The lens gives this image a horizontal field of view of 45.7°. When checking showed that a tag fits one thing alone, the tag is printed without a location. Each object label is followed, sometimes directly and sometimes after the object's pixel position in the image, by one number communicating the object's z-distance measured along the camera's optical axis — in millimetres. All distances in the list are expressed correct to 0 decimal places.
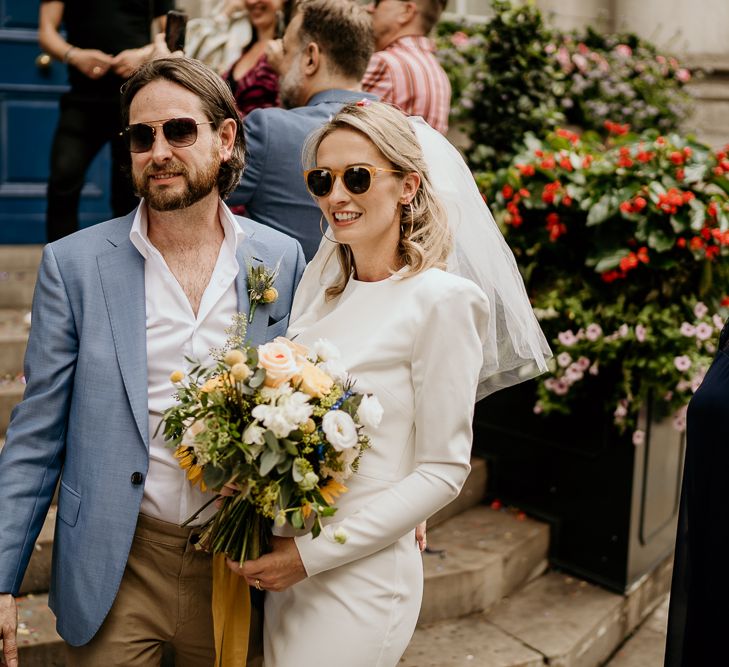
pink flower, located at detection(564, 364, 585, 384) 4090
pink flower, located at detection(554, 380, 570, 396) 4168
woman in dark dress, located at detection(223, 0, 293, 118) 3885
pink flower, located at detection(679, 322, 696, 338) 3967
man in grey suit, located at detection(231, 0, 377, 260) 3012
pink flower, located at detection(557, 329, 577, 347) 4090
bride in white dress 1969
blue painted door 5488
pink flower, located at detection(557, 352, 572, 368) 4094
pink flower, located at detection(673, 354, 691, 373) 3979
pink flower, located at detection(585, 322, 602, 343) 4047
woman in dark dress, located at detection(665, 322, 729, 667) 2223
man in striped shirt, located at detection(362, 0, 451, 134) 4051
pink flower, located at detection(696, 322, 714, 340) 3990
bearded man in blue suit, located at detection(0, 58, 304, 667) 2094
